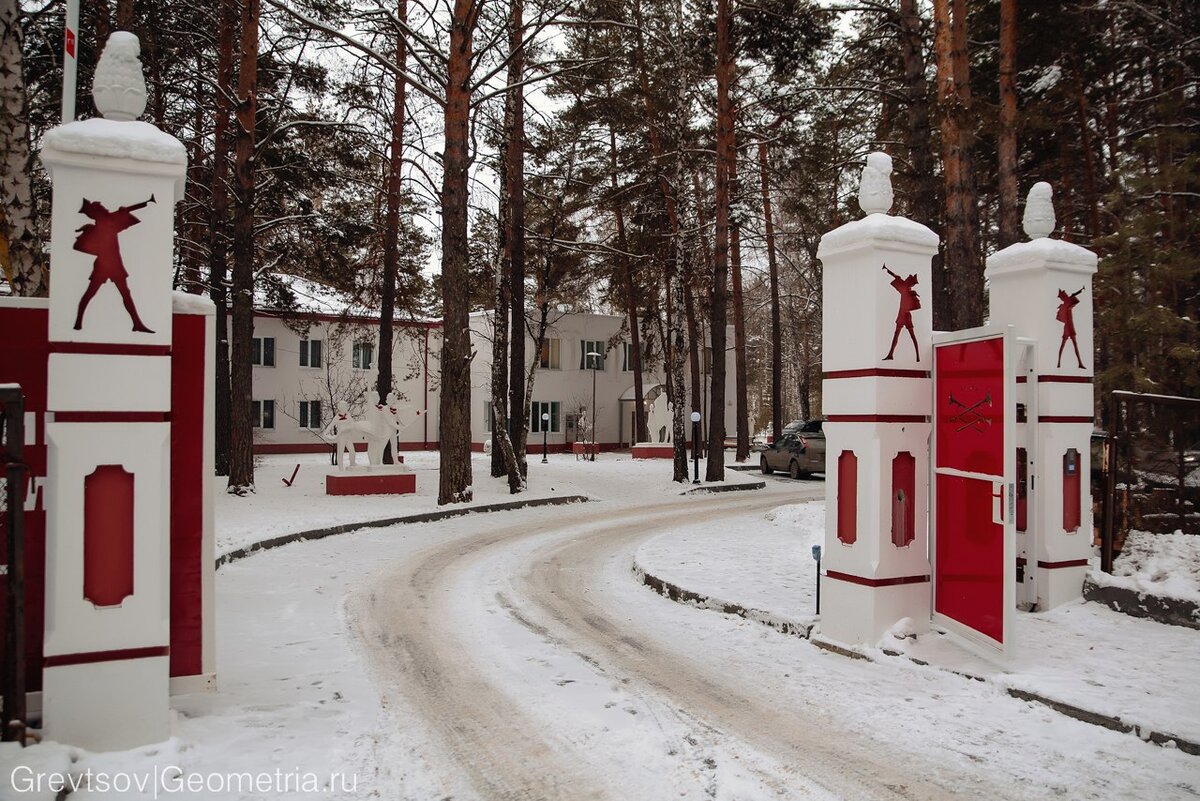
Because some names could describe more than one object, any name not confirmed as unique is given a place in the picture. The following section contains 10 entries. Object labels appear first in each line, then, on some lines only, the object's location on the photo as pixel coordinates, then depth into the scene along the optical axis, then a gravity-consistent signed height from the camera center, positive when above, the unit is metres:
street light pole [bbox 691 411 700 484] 22.20 -0.96
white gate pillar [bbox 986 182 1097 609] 7.64 +0.19
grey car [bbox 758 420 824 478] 26.23 -1.35
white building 37.72 +1.52
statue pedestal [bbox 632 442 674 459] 33.51 -1.57
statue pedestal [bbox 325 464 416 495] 18.09 -1.56
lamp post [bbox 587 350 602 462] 40.62 +2.73
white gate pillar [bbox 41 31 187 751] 4.15 -0.11
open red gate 5.73 -0.55
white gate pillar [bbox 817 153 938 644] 6.54 -0.09
